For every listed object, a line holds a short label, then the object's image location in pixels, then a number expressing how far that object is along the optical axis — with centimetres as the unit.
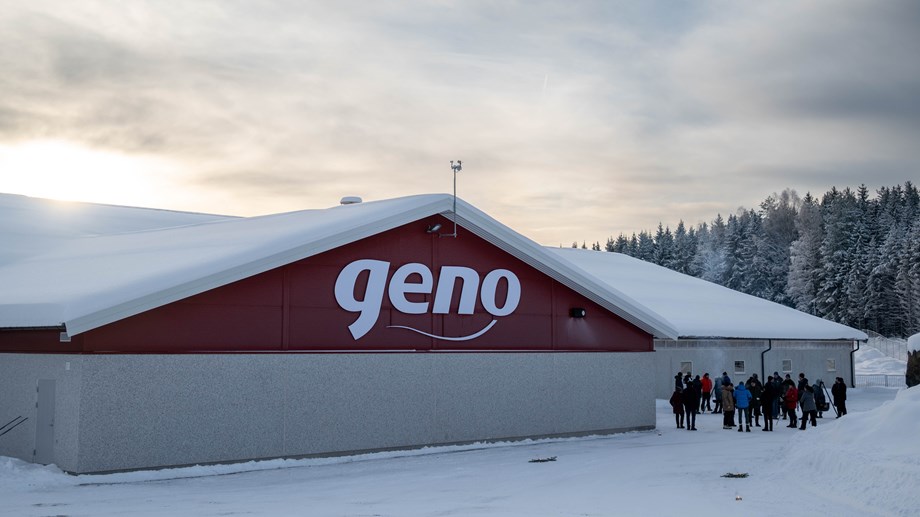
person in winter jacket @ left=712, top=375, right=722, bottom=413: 3275
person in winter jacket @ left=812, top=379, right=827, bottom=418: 2977
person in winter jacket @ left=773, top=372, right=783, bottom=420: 2859
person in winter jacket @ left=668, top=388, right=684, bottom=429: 2787
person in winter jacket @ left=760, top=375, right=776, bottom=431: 2658
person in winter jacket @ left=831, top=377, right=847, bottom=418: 2970
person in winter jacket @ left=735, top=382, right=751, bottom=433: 2717
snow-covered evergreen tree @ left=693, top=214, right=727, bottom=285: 11346
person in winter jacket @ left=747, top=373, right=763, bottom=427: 2747
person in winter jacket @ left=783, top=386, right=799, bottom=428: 2770
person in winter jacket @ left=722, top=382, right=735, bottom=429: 2727
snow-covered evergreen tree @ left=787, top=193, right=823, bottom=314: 9850
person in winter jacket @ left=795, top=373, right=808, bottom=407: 2795
